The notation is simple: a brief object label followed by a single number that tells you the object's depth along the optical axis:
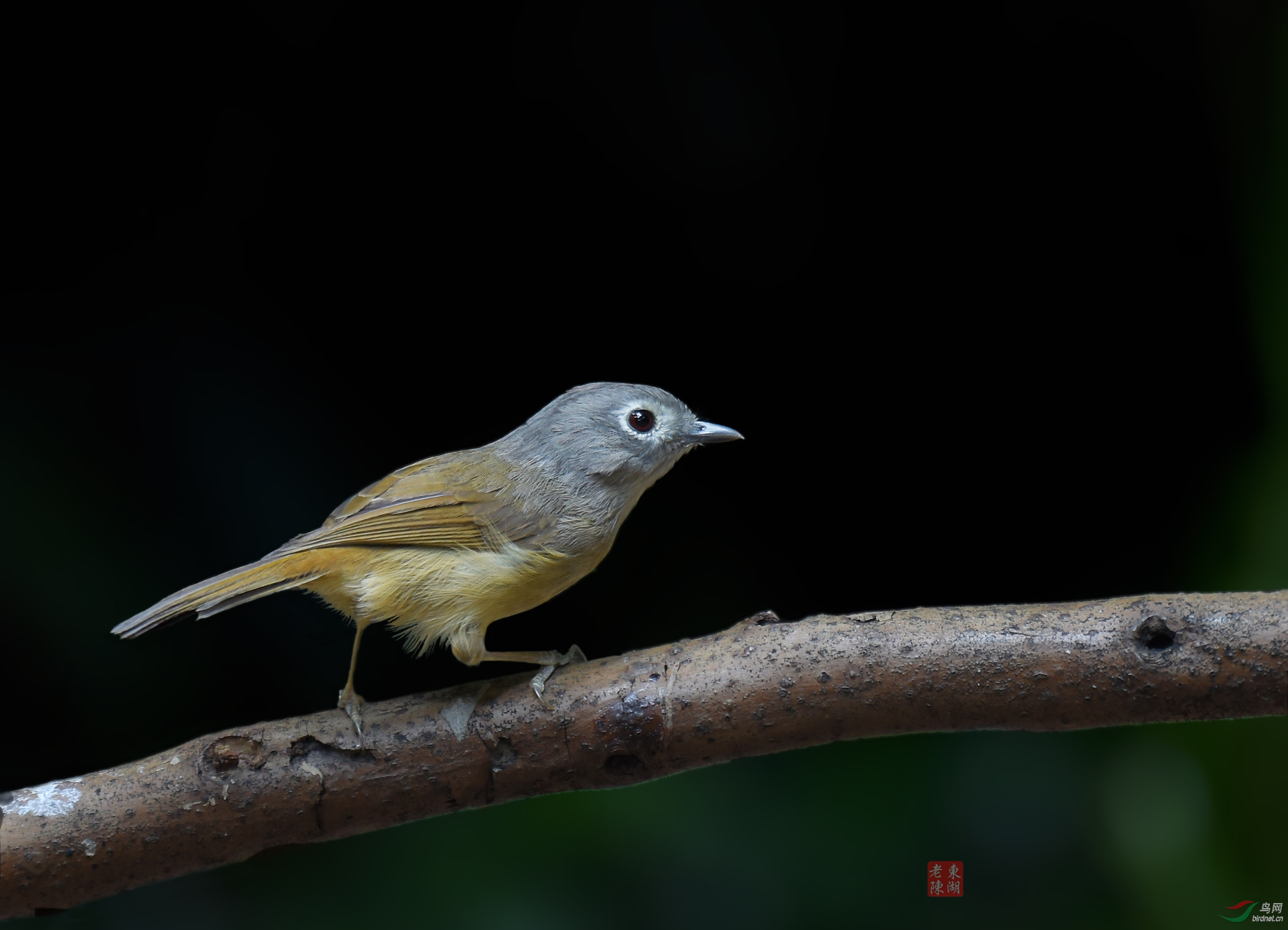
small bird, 5.21
